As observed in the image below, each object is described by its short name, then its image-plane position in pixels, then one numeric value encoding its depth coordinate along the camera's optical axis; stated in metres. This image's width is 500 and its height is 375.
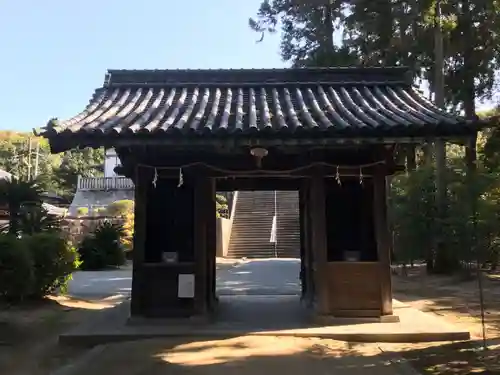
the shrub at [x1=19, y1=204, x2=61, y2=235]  13.97
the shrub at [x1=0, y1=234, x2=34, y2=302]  10.38
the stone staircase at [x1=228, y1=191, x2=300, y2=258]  29.31
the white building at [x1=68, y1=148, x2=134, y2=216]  39.53
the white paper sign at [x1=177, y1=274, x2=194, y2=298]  8.09
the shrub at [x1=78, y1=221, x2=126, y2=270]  23.56
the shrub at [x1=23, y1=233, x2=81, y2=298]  11.10
